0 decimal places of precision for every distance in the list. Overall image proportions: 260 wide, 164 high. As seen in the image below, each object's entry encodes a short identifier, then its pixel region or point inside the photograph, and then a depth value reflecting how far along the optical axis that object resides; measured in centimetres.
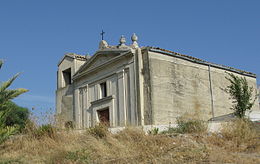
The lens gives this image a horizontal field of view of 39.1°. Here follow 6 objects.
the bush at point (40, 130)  1340
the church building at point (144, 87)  1834
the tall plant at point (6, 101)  1210
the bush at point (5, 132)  1204
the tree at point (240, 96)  1631
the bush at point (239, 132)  1126
